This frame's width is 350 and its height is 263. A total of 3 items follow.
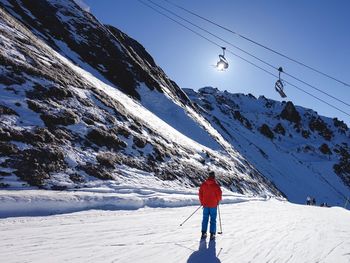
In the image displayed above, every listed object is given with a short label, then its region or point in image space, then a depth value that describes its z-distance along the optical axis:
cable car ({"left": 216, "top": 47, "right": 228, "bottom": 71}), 23.10
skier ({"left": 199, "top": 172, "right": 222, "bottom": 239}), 11.46
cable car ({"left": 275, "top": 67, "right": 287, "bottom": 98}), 23.85
